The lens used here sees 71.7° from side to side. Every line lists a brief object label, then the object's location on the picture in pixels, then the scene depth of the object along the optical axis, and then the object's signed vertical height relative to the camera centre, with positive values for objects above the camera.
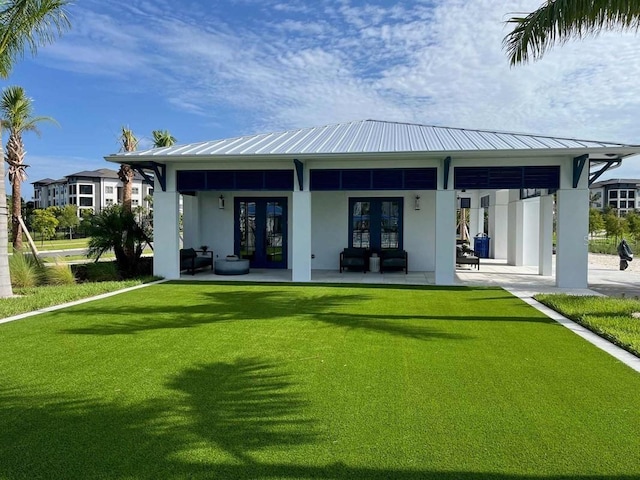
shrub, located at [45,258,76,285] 12.23 -1.30
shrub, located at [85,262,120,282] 12.97 -1.31
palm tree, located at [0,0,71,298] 9.75 +4.60
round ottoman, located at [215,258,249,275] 14.65 -1.29
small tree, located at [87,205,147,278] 13.60 -0.29
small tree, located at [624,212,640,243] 35.35 +0.22
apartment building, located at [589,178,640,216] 109.88 +8.18
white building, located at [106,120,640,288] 11.91 +1.18
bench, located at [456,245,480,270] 16.08 -1.13
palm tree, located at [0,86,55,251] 17.19 +4.05
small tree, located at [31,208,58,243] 41.41 +0.56
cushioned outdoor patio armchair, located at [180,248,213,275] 14.63 -1.10
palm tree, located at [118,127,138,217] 18.26 +2.45
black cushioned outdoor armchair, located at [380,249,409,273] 14.87 -1.09
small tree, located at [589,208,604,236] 42.60 +0.47
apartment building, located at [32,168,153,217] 79.94 +7.35
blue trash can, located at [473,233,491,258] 22.02 -0.93
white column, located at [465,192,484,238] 23.17 +0.60
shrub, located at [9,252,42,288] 11.61 -1.18
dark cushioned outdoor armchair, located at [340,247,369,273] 14.88 -1.05
